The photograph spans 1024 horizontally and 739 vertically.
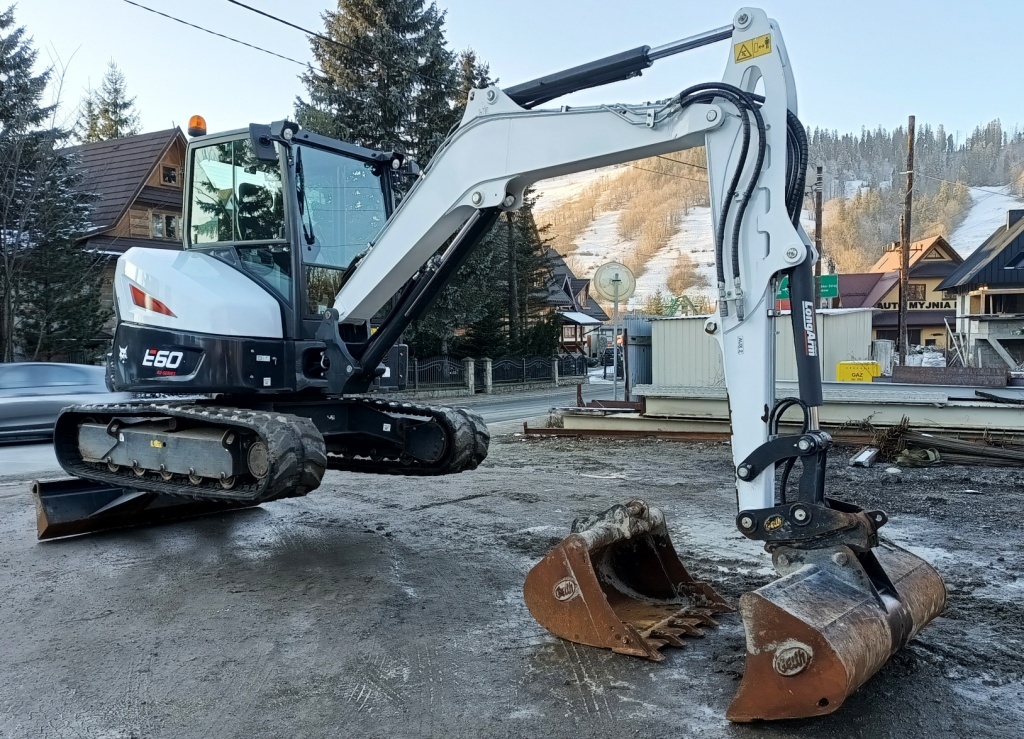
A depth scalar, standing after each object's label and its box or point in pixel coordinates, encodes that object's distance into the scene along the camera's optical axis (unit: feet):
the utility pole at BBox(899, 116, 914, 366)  83.82
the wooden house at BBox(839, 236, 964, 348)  189.06
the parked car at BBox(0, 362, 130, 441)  41.04
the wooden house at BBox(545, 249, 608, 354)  183.11
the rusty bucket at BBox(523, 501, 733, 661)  13.29
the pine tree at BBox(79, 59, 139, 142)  154.30
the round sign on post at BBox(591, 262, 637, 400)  51.21
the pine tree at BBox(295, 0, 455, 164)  79.10
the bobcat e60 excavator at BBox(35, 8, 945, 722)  11.76
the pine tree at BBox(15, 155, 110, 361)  70.95
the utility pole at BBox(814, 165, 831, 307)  83.58
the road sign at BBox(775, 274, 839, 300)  64.35
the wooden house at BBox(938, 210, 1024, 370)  109.81
